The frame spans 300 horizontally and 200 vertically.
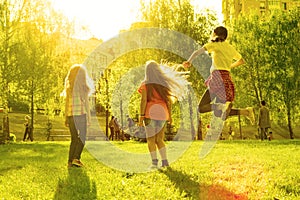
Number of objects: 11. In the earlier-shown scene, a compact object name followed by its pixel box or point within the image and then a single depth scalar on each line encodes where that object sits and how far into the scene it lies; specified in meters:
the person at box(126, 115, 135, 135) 33.06
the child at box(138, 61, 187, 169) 8.06
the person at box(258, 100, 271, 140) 20.37
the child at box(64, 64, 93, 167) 8.63
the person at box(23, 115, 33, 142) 29.47
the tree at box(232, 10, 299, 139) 33.03
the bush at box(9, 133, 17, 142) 26.23
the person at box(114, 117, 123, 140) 35.56
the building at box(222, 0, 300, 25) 85.88
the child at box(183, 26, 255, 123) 8.06
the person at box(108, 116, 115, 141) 35.71
